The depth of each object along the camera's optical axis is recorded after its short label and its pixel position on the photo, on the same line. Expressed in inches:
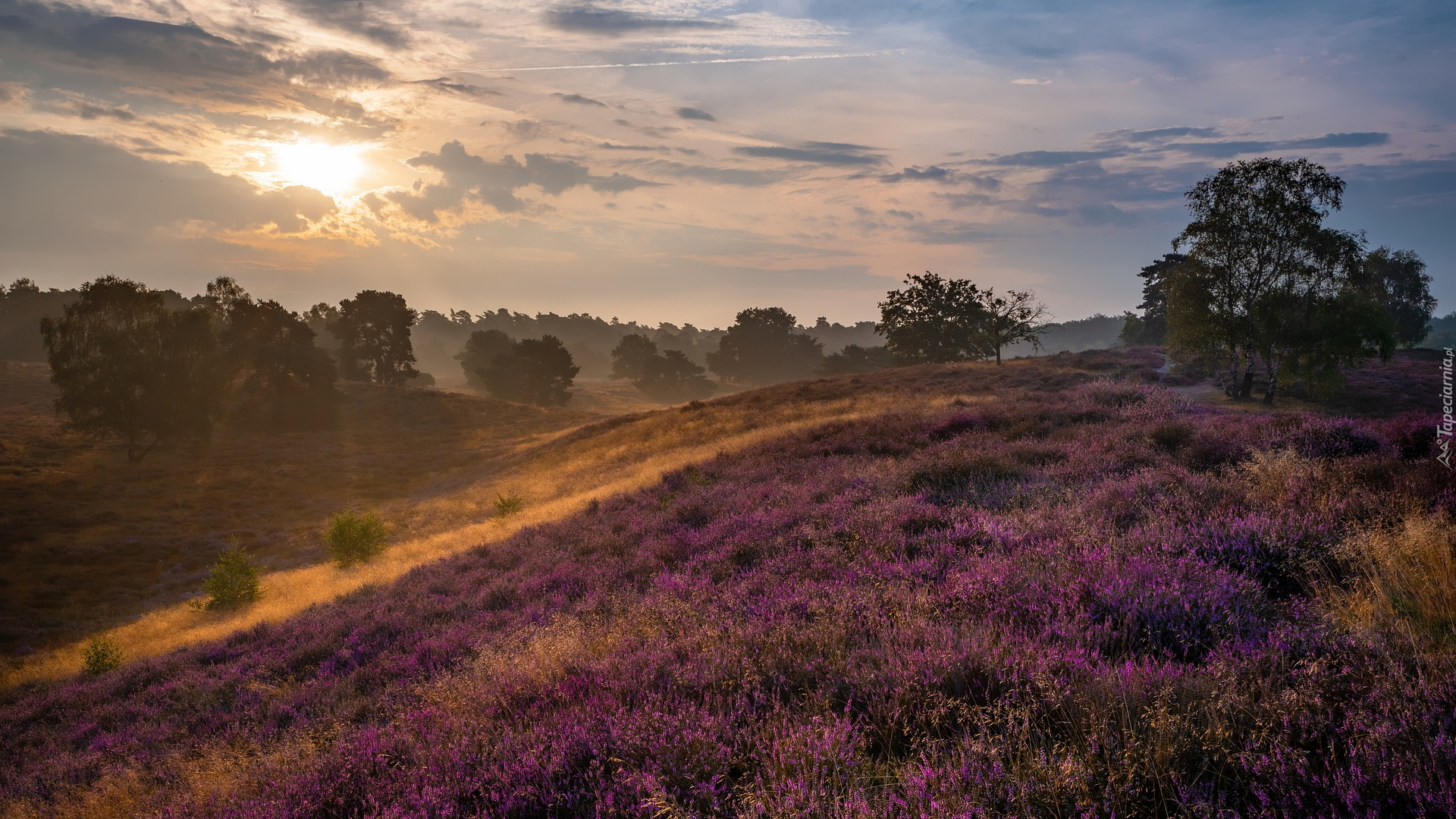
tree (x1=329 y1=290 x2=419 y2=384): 3201.3
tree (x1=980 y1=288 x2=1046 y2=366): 2576.3
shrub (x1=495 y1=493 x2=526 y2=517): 804.3
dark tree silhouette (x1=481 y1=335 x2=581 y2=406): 3430.1
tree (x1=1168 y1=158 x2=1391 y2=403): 1300.4
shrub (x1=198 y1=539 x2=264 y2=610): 669.9
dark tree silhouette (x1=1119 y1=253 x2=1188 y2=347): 2780.5
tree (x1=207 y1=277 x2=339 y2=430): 2258.9
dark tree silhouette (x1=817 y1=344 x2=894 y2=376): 4163.4
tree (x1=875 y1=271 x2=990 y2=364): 3129.9
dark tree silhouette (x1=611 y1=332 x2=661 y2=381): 4788.4
